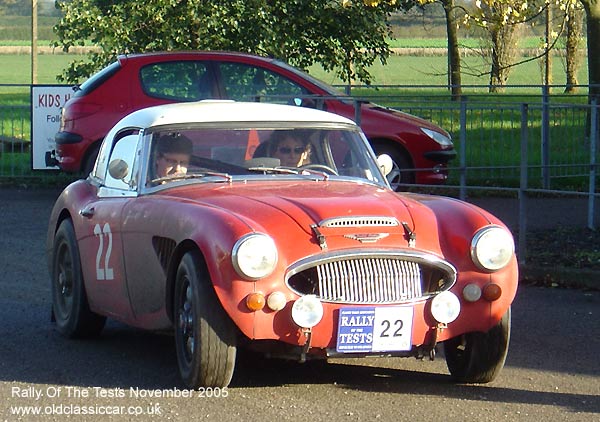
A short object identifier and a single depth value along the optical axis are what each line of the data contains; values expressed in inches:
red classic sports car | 332.3
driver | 408.9
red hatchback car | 823.9
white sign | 971.9
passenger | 403.3
